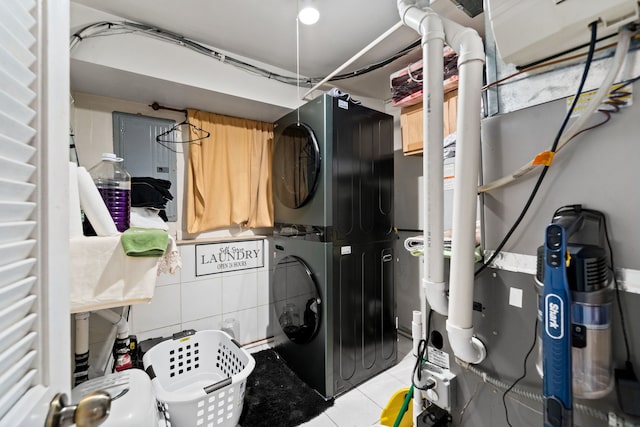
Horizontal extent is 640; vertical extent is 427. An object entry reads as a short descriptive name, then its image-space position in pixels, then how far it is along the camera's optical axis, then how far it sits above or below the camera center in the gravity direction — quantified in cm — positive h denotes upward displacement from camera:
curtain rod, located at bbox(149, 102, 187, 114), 214 +93
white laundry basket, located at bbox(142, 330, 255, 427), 135 -102
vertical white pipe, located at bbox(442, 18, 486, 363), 83 +9
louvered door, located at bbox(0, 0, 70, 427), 41 +2
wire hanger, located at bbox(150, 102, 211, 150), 215 +73
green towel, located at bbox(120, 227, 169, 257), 113 -12
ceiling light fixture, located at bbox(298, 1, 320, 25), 150 +119
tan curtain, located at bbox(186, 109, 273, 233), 225 +38
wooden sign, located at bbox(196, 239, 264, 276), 227 -39
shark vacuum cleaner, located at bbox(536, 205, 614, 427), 63 -28
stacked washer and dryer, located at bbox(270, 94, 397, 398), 177 -23
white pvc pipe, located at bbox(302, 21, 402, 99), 129 +95
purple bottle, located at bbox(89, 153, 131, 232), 137 +11
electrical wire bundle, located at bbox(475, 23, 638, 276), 64 +25
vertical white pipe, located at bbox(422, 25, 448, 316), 92 +14
